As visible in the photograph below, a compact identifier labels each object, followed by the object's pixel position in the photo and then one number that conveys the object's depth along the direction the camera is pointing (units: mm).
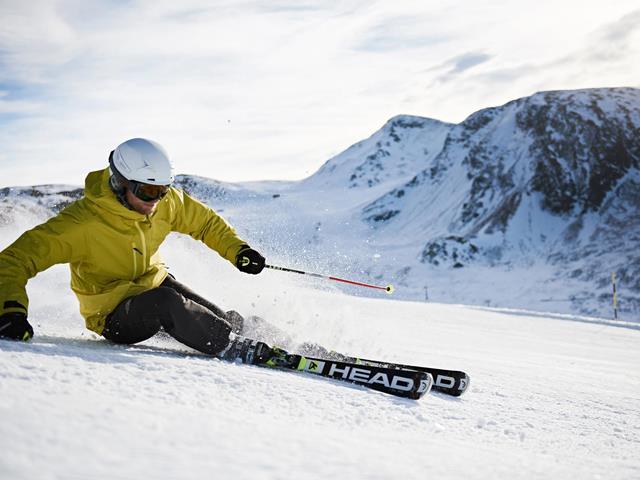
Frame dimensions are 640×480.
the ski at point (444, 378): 4012
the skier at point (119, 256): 3441
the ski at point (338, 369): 3598
